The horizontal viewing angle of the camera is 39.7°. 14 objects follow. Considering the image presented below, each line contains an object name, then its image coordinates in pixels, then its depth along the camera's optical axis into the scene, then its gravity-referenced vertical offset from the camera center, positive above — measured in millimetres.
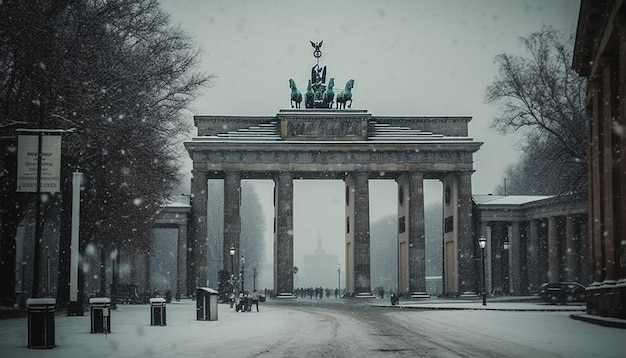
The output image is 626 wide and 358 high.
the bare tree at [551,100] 49094 +8718
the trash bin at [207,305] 32781 -2042
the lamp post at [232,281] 59366 -2246
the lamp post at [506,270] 78375 -1793
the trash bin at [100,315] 23406 -1741
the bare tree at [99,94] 31828 +6401
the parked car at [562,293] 50875 -2543
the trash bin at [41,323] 18672 -1551
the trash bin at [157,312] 28559 -2007
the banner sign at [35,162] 21172 +2168
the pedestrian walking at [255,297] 46231 -2480
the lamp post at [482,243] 52072 +438
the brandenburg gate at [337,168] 75556 +7291
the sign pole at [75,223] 28219 +921
